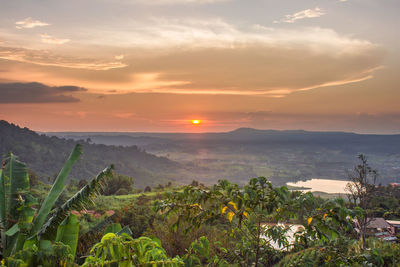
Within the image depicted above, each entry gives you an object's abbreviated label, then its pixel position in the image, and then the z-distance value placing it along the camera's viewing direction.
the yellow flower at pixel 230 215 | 3.48
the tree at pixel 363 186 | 11.47
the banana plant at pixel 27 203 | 5.16
